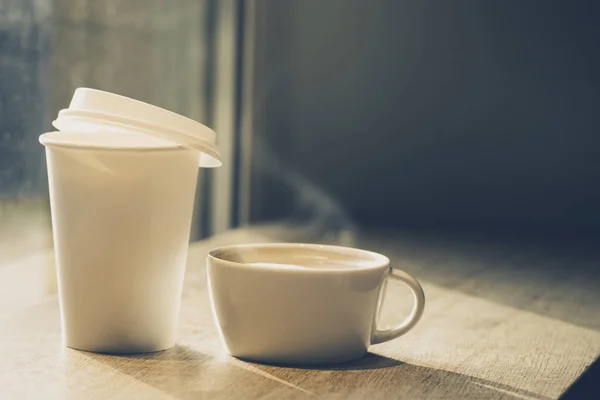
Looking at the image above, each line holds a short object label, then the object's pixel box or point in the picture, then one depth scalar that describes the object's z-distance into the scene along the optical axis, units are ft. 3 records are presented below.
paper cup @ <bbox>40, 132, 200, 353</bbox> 2.65
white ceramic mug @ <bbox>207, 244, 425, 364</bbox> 2.63
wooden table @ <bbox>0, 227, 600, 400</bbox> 2.60
